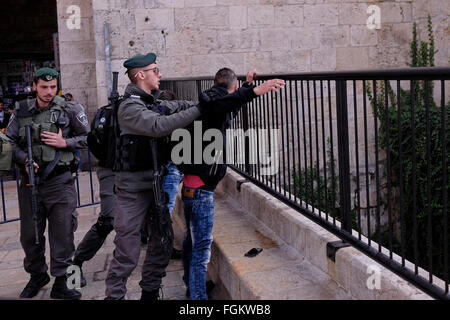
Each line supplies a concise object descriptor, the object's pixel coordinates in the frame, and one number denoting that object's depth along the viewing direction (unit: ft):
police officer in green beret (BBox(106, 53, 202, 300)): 11.80
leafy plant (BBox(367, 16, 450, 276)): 26.50
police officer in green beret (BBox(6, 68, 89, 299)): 14.67
